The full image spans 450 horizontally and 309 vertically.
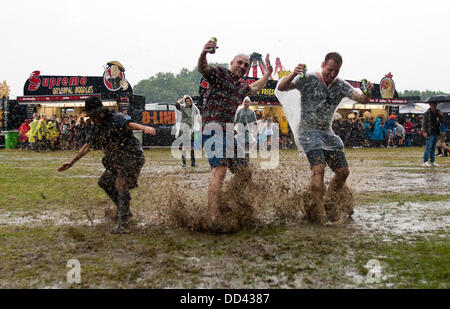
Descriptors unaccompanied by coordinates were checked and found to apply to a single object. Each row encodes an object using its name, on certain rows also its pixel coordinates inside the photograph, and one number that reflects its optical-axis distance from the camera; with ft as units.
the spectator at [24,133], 91.36
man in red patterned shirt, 16.40
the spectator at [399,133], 96.27
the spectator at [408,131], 100.48
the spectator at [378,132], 93.20
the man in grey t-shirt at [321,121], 17.83
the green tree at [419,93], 455.01
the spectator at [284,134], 87.42
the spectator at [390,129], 94.75
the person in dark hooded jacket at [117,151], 16.63
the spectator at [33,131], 78.02
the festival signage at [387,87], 121.70
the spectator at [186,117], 41.81
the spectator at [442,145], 61.02
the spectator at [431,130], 46.34
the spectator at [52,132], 78.95
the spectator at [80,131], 81.15
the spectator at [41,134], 77.67
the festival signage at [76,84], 103.09
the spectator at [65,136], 83.35
